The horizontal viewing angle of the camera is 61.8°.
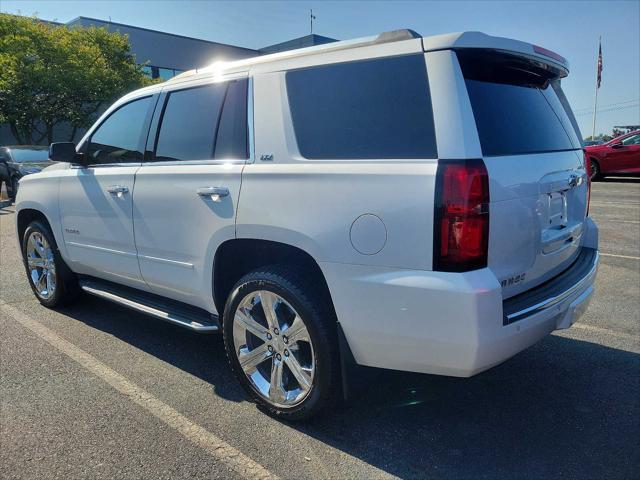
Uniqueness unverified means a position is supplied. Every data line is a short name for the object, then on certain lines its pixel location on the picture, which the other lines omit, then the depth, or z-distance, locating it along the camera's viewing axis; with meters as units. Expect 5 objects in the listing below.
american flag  39.04
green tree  20.83
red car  16.03
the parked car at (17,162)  13.74
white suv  2.35
